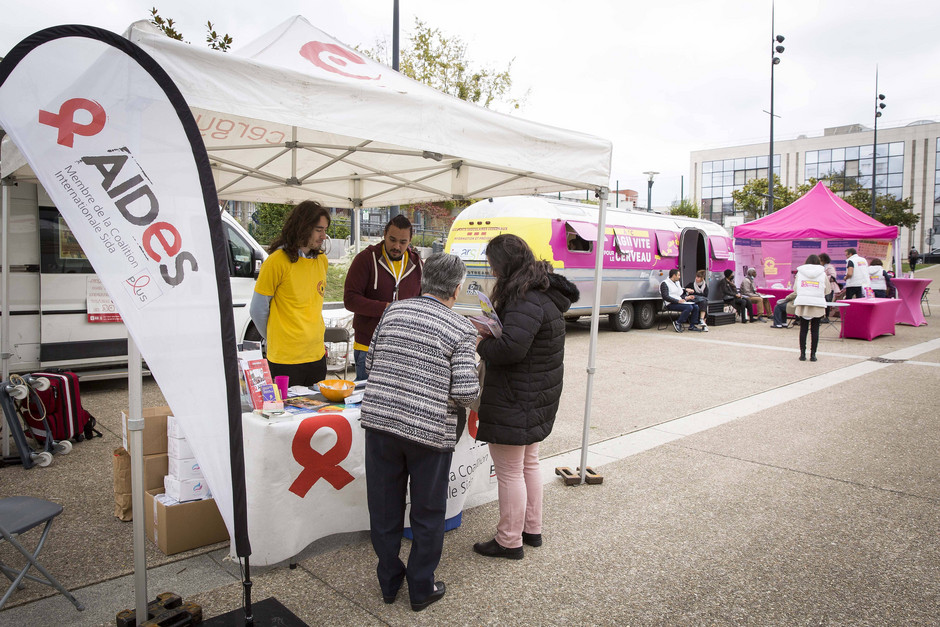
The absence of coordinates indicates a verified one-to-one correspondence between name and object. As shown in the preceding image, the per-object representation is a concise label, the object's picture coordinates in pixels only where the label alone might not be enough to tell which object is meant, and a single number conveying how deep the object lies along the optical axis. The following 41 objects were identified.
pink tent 15.24
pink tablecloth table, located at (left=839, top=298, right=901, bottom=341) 12.66
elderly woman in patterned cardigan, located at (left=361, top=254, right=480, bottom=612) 2.66
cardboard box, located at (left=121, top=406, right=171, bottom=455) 3.39
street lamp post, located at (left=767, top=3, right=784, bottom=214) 20.73
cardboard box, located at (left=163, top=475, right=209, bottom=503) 3.25
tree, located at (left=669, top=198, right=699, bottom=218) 46.72
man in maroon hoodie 4.14
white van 6.00
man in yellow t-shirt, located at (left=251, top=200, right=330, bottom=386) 3.71
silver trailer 11.84
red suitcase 4.89
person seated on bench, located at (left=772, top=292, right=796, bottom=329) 15.46
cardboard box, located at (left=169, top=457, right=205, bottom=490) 3.24
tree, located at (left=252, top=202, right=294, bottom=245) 20.19
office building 58.47
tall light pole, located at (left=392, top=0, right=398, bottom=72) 13.62
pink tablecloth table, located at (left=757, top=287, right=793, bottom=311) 16.92
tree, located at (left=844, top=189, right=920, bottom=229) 39.72
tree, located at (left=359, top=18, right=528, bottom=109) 18.91
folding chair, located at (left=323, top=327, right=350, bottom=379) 5.00
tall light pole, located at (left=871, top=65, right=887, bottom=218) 27.85
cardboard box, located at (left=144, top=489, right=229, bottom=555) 3.24
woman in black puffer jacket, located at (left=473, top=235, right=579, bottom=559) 3.12
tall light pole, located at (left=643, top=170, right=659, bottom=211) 27.61
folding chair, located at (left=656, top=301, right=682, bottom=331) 15.15
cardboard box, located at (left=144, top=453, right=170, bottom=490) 3.39
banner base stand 2.45
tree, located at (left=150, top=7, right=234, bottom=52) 10.18
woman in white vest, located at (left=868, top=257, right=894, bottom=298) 15.46
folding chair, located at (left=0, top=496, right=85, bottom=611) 2.57
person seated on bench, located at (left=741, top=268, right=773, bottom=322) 16.92
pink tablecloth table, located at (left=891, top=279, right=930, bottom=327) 15.48
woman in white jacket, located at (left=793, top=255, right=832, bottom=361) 9.46
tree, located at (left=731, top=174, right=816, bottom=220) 36.56
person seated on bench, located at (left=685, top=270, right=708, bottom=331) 14.80
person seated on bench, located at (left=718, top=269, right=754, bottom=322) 16.62
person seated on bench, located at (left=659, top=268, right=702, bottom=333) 14.38
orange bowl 3.53
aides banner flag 2.03
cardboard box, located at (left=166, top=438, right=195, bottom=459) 3.23
